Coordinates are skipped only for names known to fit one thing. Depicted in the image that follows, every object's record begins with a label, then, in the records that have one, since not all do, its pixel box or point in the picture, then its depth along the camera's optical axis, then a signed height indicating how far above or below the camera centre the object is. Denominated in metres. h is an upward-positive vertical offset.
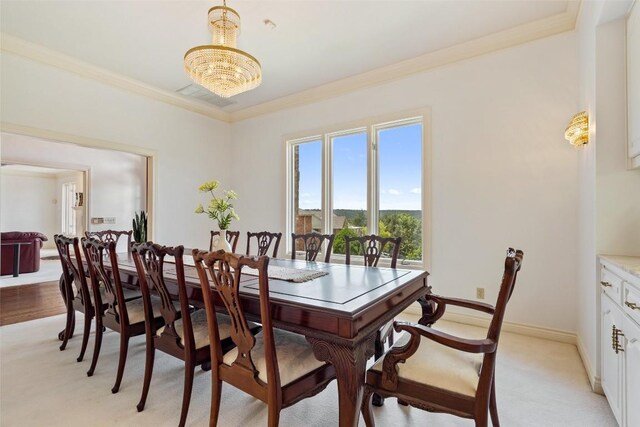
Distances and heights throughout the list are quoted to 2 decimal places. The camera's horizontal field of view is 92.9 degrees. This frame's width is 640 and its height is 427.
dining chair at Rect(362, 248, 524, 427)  1.23 -0.71
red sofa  5.71 -0.72
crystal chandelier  2.20 +1.13
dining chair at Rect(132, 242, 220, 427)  1.66 -0.68
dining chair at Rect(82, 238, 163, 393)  2.03 -0.69
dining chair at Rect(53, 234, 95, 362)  2.38 -0.64
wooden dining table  1.27 -0.47
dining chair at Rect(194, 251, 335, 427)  1.30 -0.70
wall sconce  2.32 +0.65
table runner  1.95 -0.42
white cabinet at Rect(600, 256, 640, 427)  1.36 -0.63
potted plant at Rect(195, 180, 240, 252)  2.43 +0.01
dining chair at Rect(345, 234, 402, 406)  2.43 -0.33
